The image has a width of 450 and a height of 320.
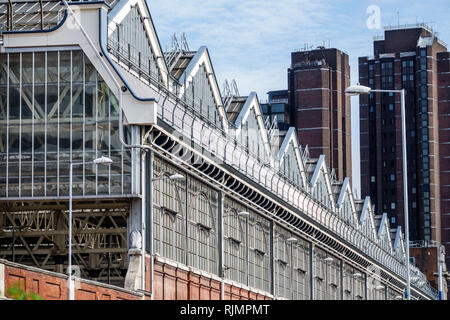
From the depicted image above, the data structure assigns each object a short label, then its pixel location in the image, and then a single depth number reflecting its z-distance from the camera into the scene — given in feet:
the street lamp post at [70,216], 150.88
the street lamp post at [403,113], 154.81
